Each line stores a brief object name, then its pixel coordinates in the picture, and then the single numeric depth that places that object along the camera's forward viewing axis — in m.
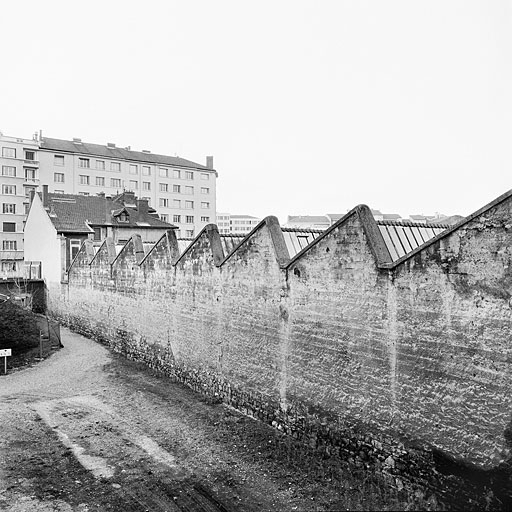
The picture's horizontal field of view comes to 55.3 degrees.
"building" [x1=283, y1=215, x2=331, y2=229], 90.24
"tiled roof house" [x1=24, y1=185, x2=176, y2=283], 28.30
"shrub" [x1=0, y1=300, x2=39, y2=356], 17.80
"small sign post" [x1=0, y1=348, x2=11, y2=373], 15.80
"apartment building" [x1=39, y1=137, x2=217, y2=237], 54.81
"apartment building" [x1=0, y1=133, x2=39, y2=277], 50.34
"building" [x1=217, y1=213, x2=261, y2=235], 154.75
